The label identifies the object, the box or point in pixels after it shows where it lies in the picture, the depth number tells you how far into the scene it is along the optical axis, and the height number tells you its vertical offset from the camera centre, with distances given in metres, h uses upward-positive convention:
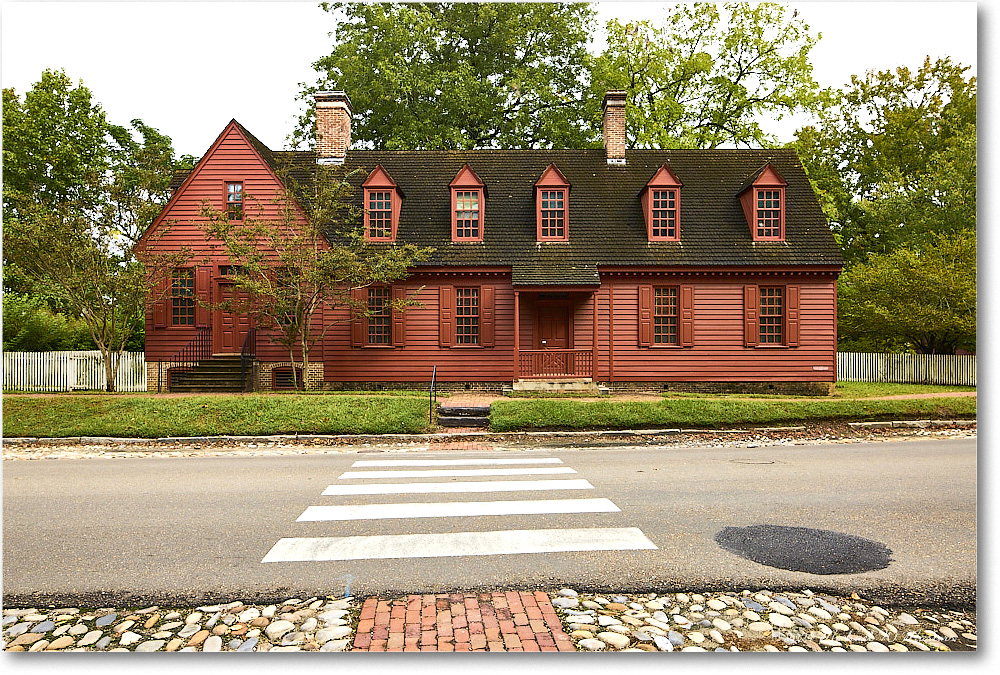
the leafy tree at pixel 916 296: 17.72 +1.20
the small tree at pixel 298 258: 16.78 +2.09
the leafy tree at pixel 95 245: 15.00 +2.20
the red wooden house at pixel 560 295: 19.25 +1.22
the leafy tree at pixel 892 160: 23.23 +8.17
